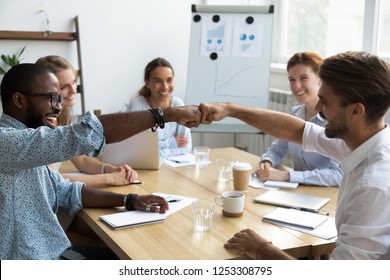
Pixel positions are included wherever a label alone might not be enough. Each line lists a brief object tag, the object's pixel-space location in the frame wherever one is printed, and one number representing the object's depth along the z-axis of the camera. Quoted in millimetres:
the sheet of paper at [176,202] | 1954
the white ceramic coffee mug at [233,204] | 1853
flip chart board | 3914
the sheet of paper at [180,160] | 2700
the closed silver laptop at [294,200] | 1957
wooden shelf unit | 4016
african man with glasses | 1405
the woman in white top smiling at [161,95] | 3217
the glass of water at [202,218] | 1738
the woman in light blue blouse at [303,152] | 2297
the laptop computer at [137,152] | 2512
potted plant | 3959
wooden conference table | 1566
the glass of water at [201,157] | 2639
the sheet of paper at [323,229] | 1695
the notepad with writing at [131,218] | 1778
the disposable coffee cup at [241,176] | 2166
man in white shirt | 1344
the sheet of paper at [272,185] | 2244
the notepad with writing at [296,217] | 1777
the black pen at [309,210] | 1905
